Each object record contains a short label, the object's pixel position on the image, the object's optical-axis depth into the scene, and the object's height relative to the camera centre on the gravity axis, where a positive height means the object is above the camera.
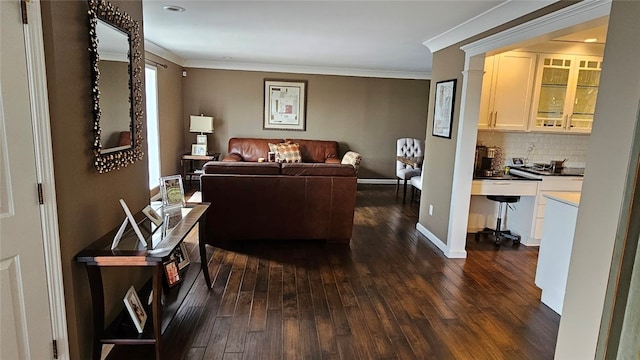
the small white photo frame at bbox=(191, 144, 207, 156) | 6.94 -0.58
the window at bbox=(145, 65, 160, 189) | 5.59 -0.14
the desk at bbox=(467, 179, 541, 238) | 4.15 -0.89
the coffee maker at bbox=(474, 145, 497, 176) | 4.38 -0.34
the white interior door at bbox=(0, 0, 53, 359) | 1.42 -0.40
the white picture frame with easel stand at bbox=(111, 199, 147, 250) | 1.92 -0.62
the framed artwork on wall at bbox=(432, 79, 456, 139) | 4.01 +0.21
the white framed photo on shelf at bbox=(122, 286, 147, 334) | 2.07 -1.09
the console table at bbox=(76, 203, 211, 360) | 1.86 -0.72
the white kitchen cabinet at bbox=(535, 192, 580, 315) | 2.87 -0.92
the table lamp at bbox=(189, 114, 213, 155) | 6.97 -0.15
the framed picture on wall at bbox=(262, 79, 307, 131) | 7.47 +0.32
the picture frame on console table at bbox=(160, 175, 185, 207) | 2.62 -0.52
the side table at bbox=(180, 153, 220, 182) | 6.65 -0.83
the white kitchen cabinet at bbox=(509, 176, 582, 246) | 4.18 -0.89
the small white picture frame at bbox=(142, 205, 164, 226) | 2.26 -0.60
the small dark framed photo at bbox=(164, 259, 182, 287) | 2.68 -1.12
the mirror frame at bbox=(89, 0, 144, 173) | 1.92 +0.18
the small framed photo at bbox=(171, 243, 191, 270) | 2.94 -1.11
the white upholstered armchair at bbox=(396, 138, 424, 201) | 7.39 -0.43
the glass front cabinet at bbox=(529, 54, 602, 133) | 4.26 +0.44
